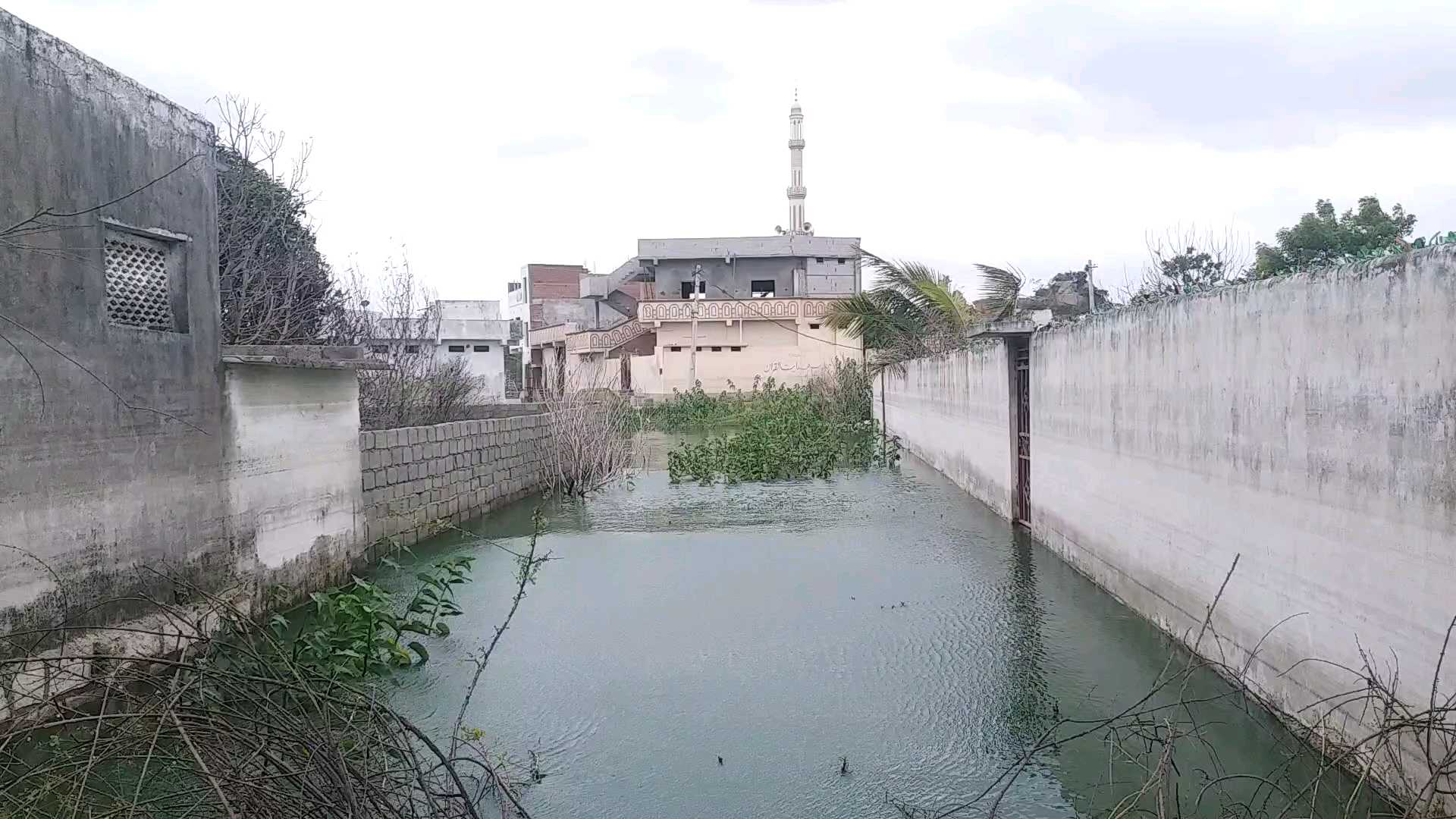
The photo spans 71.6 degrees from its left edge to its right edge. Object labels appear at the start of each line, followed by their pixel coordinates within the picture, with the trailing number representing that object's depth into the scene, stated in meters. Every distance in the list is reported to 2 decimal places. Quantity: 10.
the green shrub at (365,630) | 6.77
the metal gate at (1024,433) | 12.05
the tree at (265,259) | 11.84
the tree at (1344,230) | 16.44
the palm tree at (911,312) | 21.80
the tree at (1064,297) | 14.92
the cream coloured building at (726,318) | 40.97
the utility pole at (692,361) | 41.12
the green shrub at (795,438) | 19.11
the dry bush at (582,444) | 17.17
